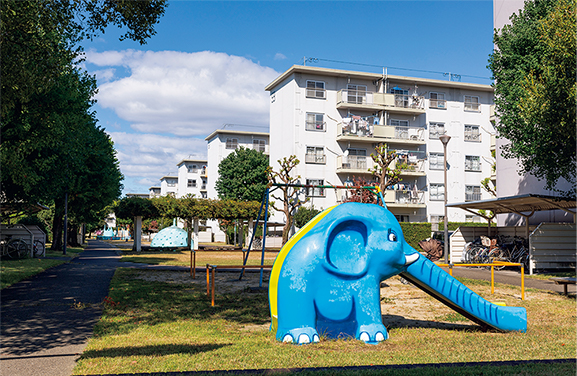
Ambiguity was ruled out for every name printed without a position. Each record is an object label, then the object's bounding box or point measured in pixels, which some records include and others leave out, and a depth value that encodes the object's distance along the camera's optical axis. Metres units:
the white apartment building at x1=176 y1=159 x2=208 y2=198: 90.44
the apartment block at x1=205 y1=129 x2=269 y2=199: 64.31
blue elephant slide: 7.31
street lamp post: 24.70
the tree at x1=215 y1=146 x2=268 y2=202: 53.66
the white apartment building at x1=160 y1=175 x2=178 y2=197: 120.88
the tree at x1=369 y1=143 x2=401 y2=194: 35.62
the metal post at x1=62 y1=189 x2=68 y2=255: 31.11
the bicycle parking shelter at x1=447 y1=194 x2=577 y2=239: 20.45
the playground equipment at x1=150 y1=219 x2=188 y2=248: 39.72
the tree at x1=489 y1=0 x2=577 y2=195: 14.08
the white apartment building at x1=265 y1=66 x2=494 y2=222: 44.28
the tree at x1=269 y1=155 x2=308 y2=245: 34.91
